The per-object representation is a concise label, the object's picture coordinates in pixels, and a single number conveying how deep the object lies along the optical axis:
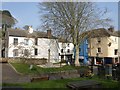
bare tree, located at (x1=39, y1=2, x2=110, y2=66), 19.85
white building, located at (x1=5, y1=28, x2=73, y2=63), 26.05
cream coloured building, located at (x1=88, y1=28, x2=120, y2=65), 27.75
